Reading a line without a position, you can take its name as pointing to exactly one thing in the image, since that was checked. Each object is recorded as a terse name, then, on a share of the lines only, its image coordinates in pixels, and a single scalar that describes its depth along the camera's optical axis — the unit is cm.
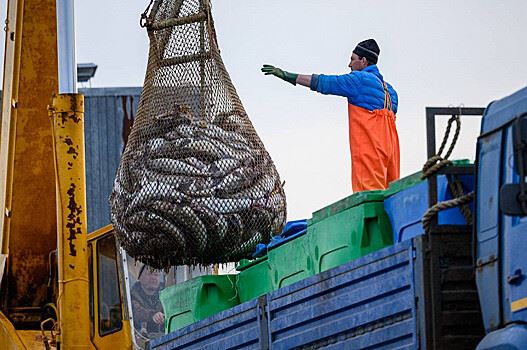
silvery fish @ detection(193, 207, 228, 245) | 1792
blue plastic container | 1316
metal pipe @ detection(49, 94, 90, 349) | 2052
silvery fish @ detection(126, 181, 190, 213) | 1782
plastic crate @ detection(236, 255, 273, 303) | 1742
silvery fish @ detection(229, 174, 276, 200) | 1827
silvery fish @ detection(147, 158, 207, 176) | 1793
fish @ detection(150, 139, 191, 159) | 1807
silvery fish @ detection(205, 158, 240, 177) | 1806
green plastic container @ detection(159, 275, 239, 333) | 1821
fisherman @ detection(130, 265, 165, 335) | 2206
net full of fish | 1795
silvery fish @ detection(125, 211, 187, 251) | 1795
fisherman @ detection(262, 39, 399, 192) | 1898
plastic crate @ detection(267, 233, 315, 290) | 1581
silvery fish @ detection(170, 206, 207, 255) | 1787
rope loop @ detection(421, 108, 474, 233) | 1288
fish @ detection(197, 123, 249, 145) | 1834
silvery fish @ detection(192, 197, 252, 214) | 1792
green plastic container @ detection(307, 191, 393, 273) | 1440
